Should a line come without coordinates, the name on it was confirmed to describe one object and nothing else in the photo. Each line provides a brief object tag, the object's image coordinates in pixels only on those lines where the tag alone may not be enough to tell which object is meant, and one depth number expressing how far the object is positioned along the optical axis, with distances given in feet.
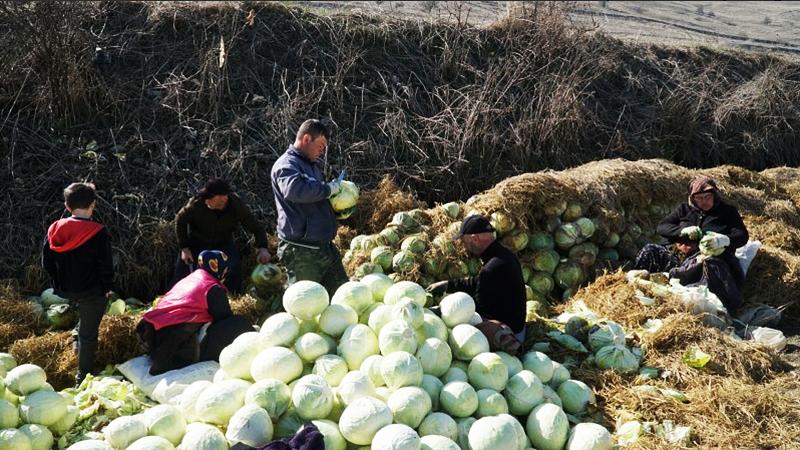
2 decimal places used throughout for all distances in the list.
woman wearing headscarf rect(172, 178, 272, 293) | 20.90
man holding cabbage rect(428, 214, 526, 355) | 17.63
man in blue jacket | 17.67
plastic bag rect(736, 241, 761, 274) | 23.90
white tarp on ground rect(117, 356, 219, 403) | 15.97
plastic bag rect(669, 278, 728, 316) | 20.58
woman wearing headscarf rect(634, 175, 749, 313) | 22.08
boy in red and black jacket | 17.34
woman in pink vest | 17.01
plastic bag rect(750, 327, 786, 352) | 20.07
